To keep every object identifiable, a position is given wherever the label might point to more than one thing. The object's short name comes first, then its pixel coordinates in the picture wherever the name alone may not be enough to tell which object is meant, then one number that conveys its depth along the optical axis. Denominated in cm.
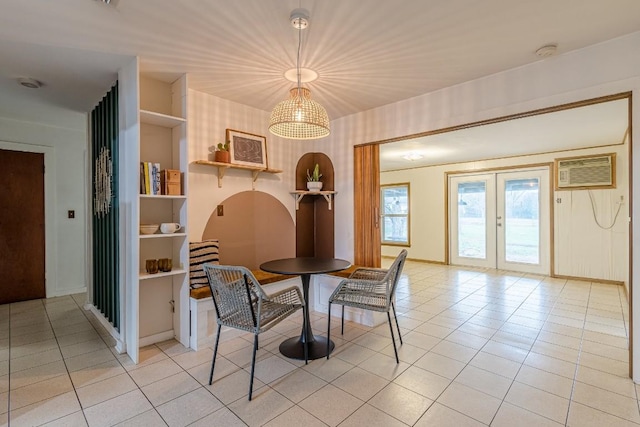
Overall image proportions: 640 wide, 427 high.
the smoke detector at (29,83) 277
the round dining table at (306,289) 249
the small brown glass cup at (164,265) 264
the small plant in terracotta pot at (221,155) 306
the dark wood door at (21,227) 399
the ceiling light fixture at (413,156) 562
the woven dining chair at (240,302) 206
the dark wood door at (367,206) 362
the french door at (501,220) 570
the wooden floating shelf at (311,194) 380
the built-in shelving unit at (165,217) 275
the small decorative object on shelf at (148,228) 253
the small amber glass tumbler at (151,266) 258
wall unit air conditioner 496
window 758
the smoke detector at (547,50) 224
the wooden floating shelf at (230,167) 296
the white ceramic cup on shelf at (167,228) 260
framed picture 330
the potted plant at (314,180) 384
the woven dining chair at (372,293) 247
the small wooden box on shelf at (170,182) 265
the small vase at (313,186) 383
